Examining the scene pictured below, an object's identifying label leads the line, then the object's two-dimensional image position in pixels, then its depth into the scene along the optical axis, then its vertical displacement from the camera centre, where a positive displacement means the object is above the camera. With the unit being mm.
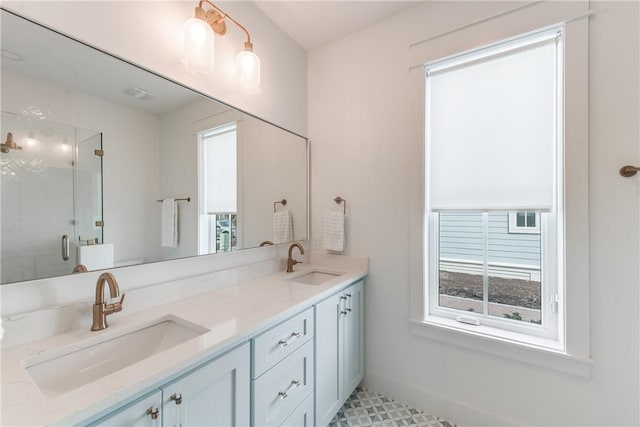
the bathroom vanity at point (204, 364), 648 -497
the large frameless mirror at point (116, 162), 880 +234
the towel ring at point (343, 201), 2031 +82
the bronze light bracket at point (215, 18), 1282 +1030
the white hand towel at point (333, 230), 2000 -142
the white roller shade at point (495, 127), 1403 +492
